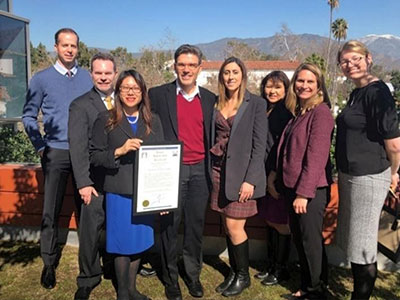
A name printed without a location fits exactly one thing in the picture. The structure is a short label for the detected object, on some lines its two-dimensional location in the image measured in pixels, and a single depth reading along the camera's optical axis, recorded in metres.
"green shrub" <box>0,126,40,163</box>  5.69
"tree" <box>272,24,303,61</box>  52.72
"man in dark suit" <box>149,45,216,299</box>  3.50
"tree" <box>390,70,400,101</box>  81.29
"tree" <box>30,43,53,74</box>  32.21
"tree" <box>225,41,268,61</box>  39.75
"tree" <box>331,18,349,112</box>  62.94
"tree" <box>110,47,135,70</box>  36.00
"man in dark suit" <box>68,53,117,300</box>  3.30
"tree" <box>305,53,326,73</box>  36.97
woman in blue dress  3.13
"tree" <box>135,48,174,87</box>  30.18
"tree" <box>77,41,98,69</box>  47.37
